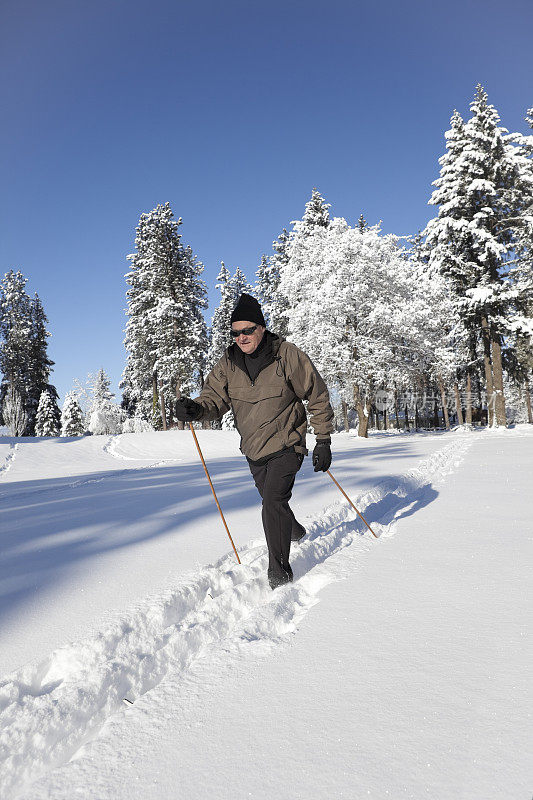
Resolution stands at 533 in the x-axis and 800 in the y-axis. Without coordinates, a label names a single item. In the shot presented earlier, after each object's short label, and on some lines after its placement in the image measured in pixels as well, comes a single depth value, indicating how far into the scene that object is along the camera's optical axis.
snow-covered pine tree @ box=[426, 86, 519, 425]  21.95
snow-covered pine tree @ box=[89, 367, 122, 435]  53.28
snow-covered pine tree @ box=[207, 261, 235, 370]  41.03
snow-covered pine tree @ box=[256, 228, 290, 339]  34.59
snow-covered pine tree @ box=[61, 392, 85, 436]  45.28
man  3.42
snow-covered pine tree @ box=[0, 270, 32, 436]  38.22
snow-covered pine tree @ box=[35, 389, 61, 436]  40.41
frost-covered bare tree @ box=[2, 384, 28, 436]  35.66
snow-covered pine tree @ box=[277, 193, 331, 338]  25.03
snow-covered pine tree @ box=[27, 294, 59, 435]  39.84
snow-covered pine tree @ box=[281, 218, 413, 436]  21.33
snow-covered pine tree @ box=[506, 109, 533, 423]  21.39
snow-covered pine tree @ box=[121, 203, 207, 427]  30.23
